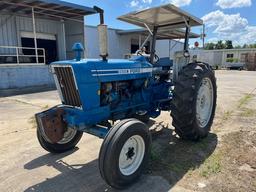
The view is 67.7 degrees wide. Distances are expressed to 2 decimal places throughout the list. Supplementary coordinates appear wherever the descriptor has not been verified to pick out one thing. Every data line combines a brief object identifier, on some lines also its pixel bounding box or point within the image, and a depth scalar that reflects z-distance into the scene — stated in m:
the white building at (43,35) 8.92
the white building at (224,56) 27.47
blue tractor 2.22
